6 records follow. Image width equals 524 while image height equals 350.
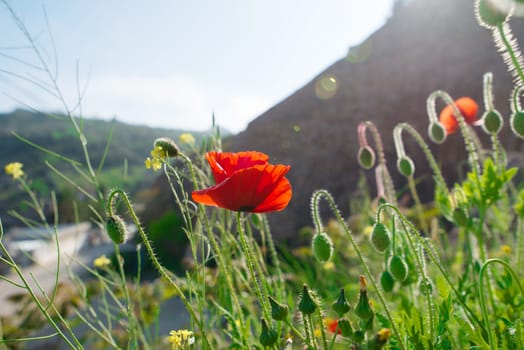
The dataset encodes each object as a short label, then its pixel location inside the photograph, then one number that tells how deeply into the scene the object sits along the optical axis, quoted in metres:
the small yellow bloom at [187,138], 0.52
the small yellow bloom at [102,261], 0.55
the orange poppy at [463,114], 0.61
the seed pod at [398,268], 0.38
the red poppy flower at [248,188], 0.30
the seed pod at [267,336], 0.32
